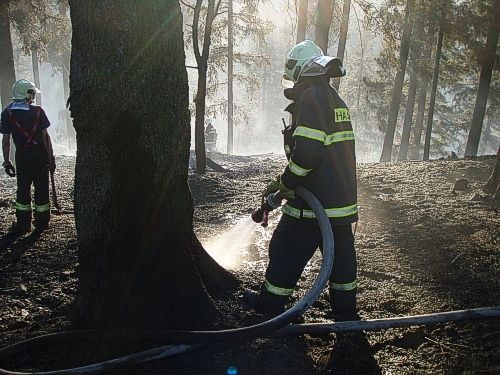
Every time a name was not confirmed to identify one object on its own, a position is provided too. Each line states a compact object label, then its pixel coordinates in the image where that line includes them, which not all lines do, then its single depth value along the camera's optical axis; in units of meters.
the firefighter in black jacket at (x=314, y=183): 3.23
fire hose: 2.61
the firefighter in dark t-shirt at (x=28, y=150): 5.74
